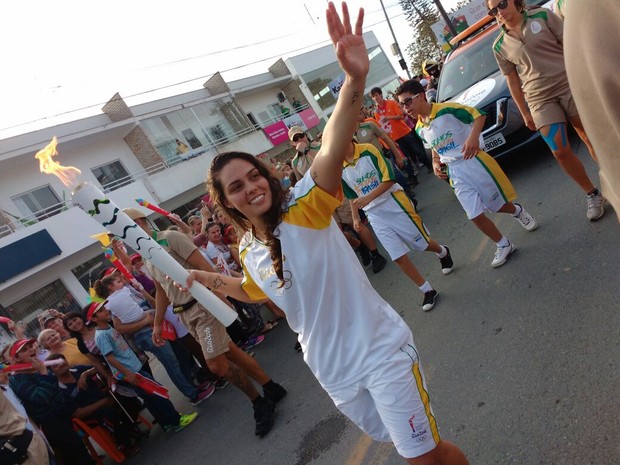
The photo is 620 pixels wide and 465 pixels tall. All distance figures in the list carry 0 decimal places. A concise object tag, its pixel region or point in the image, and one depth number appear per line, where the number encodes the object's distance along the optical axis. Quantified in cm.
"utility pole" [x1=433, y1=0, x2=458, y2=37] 2243
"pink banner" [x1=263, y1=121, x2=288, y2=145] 2827
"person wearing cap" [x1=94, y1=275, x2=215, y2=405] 513
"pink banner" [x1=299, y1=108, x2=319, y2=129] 3160
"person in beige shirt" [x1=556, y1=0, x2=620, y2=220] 77
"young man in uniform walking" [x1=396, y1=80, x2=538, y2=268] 413
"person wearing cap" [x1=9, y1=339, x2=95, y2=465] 430
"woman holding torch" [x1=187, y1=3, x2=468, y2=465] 174
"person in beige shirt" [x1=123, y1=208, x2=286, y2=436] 376
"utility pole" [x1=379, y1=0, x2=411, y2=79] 2133
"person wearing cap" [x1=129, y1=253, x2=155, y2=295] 657
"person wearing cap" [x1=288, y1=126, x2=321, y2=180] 632
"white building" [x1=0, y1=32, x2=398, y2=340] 1499
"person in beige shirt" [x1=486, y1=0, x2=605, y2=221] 373
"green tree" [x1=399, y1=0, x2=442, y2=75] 4522
